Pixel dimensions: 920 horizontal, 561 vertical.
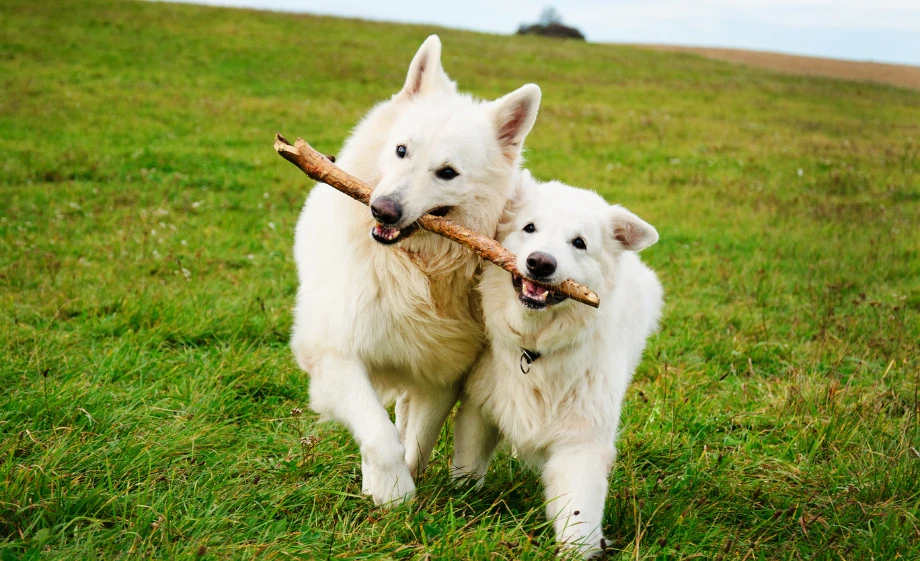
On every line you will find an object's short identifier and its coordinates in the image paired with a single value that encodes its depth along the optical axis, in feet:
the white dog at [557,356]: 11.27
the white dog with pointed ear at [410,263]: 11.96
